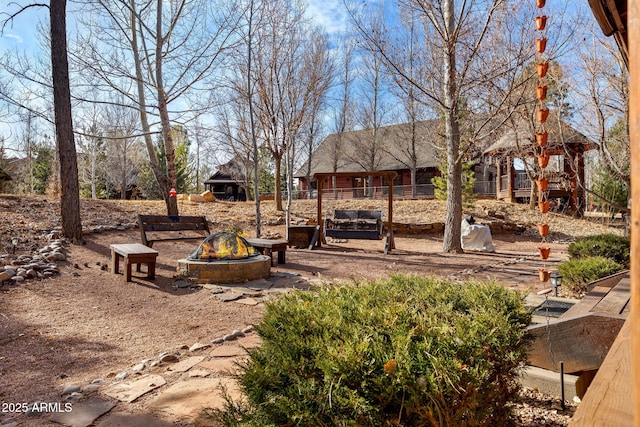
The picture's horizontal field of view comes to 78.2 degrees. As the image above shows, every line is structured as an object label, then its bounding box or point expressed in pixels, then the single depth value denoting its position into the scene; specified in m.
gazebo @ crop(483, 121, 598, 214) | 13.63
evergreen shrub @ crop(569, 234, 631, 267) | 6.79
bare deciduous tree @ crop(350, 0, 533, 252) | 8.85
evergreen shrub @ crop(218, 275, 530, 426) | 1.51
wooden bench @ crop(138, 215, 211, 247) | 8.35
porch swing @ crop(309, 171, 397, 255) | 10.92
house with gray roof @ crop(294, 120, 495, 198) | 28.03
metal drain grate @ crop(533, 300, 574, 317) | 3.91
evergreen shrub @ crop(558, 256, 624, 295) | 5.15
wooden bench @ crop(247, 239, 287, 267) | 8.06
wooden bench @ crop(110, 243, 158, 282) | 6.25
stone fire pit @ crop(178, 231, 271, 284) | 6.46
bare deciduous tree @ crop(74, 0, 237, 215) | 11.23
